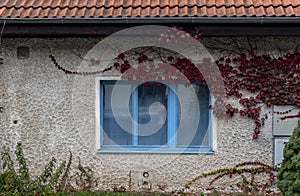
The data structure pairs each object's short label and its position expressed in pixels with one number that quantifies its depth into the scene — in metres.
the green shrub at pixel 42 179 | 7.50
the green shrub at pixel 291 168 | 6.96
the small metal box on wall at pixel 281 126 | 8.50
